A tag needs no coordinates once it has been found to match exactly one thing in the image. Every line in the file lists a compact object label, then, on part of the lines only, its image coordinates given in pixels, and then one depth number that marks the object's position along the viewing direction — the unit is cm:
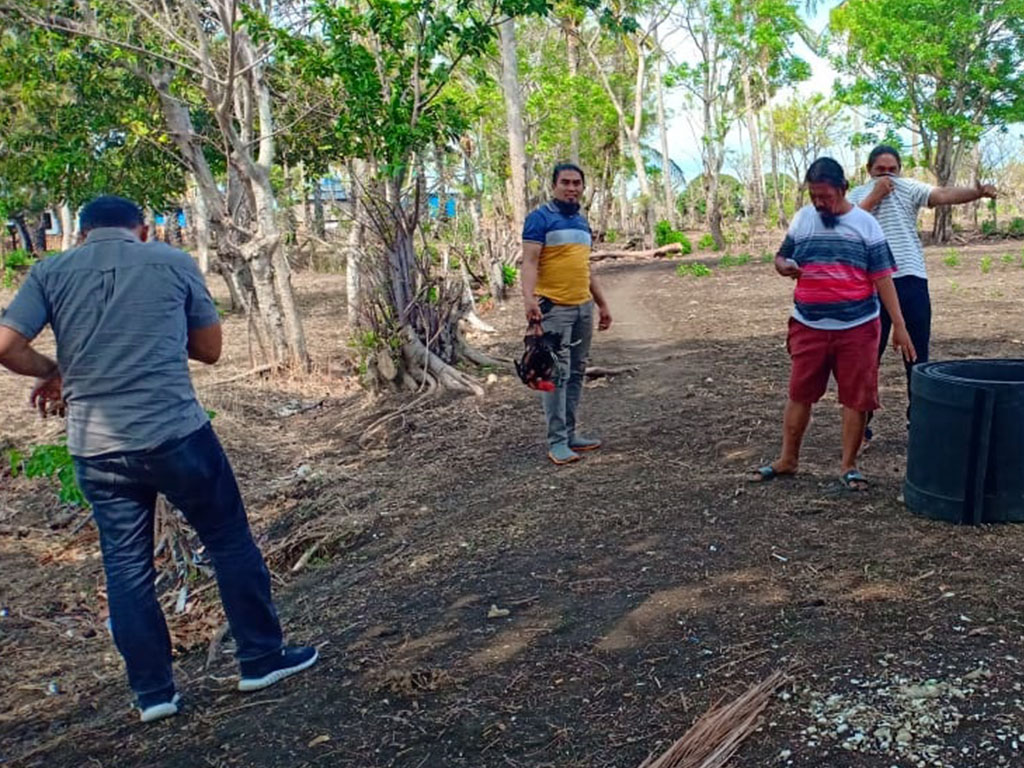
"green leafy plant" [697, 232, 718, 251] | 2853
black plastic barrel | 412
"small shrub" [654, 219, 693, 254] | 2911
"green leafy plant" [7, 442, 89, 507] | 462
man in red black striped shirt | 456
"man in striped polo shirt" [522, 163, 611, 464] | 547
